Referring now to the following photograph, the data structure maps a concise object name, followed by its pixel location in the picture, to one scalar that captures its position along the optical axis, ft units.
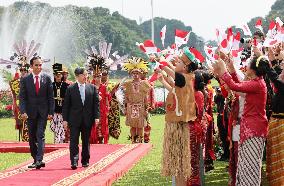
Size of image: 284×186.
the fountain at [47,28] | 218.59
